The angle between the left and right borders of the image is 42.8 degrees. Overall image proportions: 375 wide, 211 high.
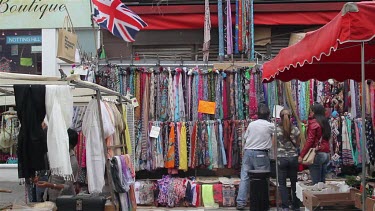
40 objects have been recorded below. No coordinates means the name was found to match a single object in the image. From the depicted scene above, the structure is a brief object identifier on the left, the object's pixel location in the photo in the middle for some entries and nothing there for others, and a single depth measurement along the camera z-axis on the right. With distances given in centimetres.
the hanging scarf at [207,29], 1067
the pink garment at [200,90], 983
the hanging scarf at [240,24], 1055
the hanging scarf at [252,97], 977
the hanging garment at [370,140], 968
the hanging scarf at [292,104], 974
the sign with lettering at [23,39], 1204
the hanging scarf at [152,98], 980
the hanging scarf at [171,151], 970
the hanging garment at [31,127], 513
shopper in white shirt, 876
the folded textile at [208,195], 950
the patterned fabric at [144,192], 958
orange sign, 972
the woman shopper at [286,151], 847
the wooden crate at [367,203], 551
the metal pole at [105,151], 582
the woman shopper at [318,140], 812
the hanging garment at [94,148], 586
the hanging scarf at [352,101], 976
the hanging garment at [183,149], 971
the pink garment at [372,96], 971
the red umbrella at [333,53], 422
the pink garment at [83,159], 897
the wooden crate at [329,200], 631
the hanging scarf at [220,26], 1063
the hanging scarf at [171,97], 979
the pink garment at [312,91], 986
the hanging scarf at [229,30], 1061
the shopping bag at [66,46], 722
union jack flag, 918
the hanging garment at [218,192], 950
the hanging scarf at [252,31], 1053
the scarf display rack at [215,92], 980
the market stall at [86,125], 513
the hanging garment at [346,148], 964
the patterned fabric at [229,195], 947
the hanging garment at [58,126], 508
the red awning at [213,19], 1095
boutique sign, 1189
